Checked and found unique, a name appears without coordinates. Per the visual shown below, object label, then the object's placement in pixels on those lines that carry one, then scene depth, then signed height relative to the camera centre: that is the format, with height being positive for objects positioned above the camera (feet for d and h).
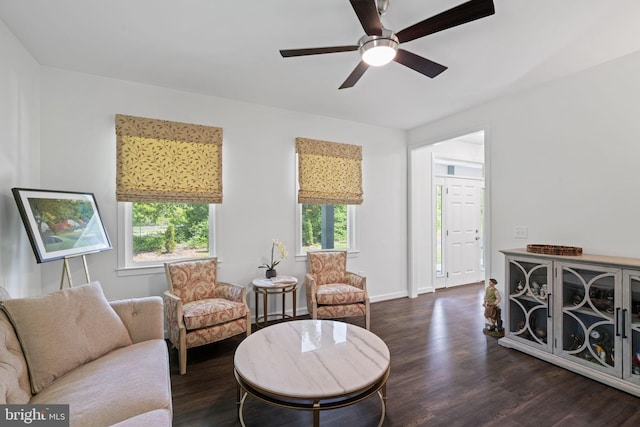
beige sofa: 4.20 -2.63
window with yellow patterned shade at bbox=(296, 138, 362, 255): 12.89 +1.03
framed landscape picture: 6.94 -0.15
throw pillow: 4.86 -2.11
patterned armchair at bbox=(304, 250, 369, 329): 10.75 -2.87
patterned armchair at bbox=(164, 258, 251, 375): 8.25 -2.79
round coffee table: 4.75 -2.85
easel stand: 7.58 -1.36
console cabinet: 7.23 -2.80
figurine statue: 10.55 -3.61
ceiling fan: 4.95 +3.55
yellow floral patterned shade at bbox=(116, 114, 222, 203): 9.69 +1.98
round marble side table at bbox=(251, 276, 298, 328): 10.41 -2.60
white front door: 17.70 -1.05
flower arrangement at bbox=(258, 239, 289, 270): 11.48 -1.46
